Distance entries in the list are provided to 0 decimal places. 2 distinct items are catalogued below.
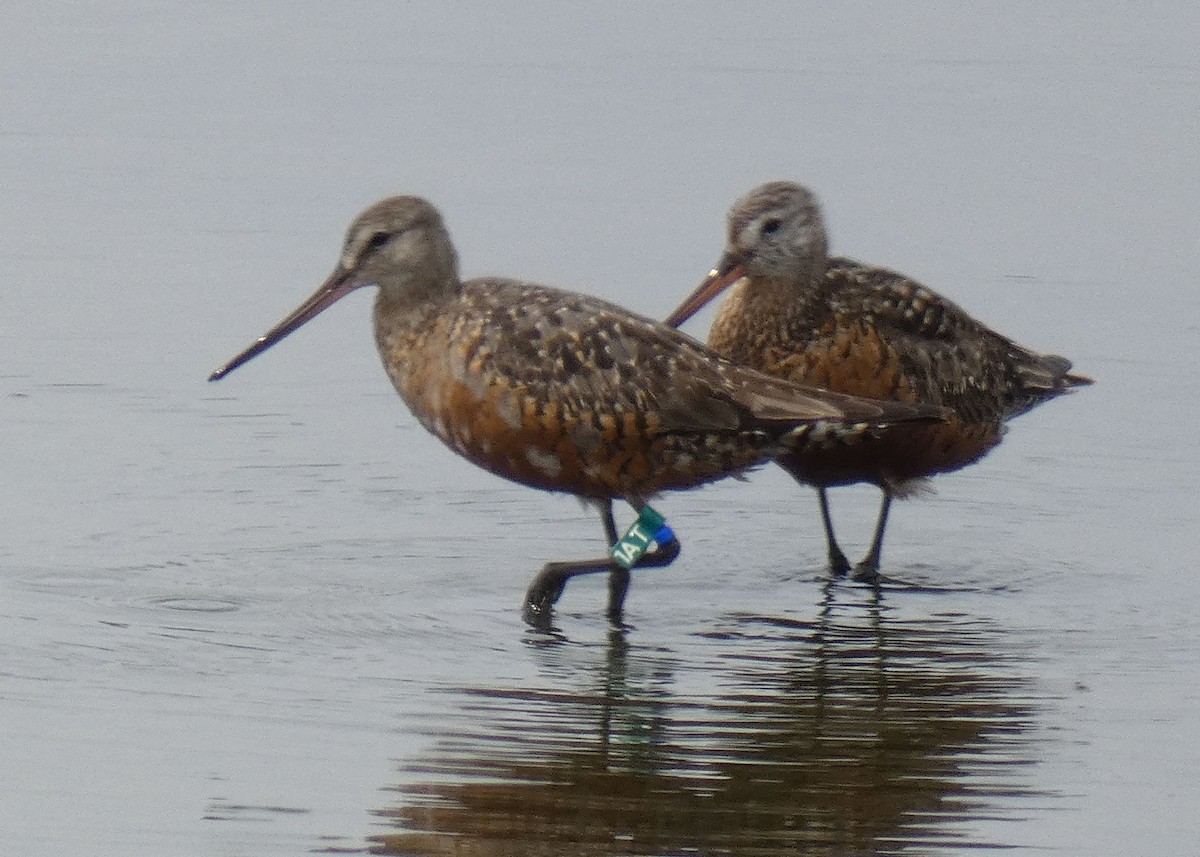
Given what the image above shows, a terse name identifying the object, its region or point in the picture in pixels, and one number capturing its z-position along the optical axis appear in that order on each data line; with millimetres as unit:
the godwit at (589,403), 15609
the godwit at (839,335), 17219
